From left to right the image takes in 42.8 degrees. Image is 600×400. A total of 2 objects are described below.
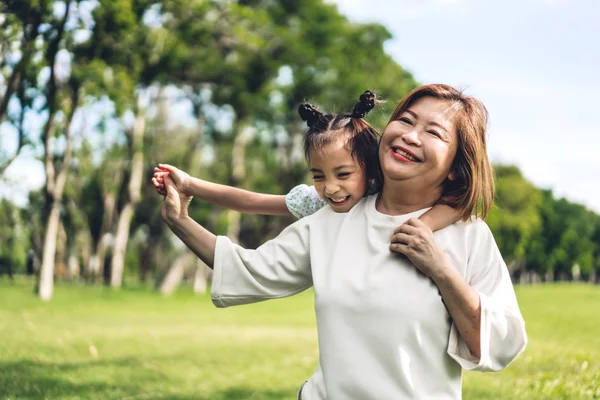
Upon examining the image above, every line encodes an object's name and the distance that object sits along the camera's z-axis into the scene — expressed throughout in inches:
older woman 97.1
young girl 116.3
